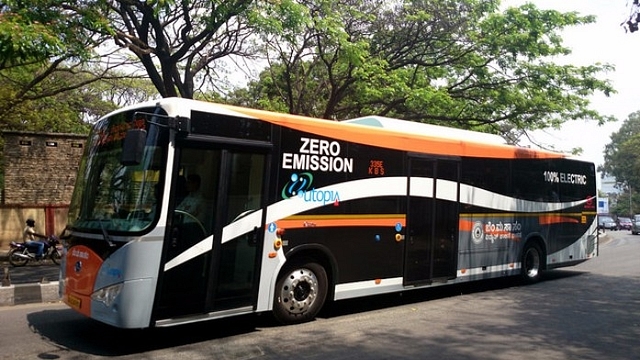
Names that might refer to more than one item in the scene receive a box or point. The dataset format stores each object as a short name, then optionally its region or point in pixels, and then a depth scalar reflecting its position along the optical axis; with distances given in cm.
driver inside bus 571
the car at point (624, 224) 5201
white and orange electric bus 548
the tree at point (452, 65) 1520
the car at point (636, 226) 3812
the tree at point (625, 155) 6113
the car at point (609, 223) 4861
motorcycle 1302
